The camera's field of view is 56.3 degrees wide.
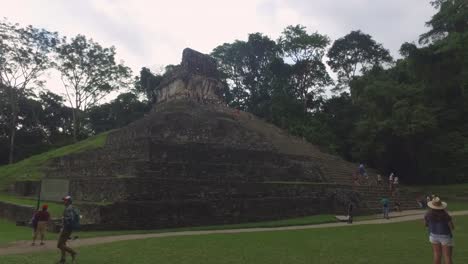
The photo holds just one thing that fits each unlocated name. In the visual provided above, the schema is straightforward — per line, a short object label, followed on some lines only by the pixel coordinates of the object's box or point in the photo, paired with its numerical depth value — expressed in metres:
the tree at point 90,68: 34.12
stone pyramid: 13.56
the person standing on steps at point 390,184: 20.89
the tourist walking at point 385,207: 16.17
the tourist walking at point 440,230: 6.22
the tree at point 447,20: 29.53
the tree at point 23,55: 29.64
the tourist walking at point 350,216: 14.85
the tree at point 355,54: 41.59
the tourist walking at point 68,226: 7.64
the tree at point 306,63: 41.72
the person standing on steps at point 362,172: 22.12
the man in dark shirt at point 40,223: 10.43
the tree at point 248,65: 44.56
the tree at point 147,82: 44.53
